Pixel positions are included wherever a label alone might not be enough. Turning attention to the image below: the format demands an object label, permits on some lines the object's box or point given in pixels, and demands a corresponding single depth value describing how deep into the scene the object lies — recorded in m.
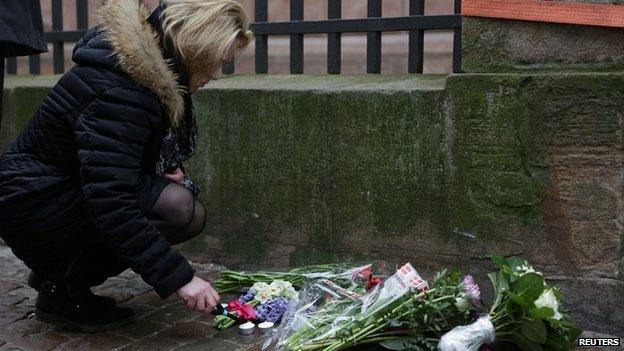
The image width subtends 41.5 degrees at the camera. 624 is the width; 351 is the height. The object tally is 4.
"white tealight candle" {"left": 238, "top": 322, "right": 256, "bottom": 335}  3.01
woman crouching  2.66
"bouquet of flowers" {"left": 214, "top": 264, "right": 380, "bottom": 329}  3.08
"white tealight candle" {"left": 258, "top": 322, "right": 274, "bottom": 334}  3.01
